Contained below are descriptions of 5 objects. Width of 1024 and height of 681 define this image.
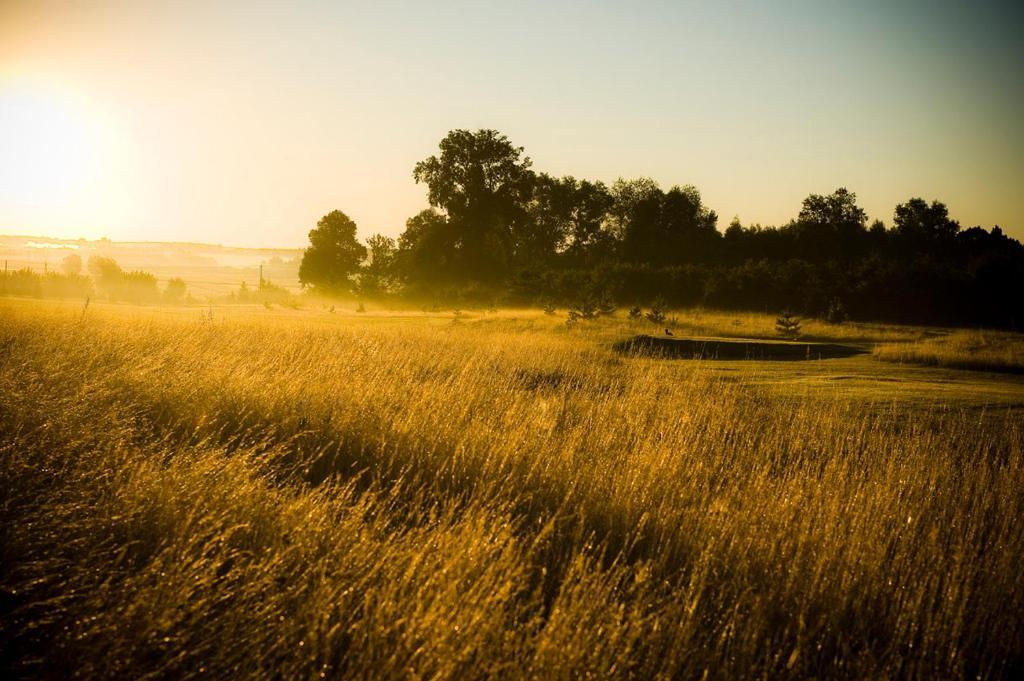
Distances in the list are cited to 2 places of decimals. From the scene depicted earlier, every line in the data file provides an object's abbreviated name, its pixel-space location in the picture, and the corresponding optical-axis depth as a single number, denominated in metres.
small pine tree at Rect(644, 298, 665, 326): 25.62
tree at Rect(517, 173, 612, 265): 66.25
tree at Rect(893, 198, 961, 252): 52.53
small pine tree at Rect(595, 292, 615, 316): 27.67
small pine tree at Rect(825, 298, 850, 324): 28.23
